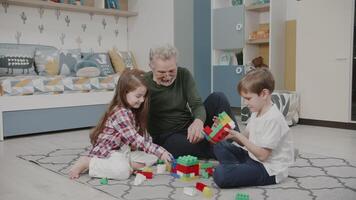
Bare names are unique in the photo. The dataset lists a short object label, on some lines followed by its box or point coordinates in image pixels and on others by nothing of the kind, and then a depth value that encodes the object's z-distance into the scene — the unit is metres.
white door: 3.29
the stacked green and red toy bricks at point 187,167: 1.79
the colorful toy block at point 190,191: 1.56
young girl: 1.83
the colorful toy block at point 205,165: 1.93
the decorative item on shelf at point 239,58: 4.34
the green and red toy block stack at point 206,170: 1.84
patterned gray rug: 1.55
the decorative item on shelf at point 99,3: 4.22
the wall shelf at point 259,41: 3.98
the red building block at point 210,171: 1.87
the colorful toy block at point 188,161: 1.79
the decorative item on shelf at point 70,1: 3.98
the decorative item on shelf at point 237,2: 4.25
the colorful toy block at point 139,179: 1.75
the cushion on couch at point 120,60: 4.18
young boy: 1.60
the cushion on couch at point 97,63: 3.64
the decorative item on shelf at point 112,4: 4.34
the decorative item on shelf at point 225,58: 4.46
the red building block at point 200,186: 1.60
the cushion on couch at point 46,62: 3.53
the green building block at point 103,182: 1.76
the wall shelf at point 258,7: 3.97
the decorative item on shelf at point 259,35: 4.00
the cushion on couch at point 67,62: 3.67
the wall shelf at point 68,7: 3.61
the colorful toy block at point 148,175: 1.83
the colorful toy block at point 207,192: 1.54
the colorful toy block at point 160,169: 1.93
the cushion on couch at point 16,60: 3.24
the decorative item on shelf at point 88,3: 4.21
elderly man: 2.03
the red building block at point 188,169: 1.79
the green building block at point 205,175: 1.83
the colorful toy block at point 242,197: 1.41
